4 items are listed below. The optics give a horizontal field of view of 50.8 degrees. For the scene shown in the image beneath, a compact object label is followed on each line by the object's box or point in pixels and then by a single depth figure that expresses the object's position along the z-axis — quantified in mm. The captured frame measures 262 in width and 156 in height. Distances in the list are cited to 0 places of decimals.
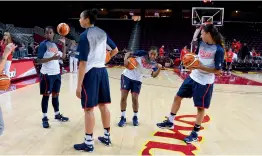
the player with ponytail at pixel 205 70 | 4082
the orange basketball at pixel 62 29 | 5023
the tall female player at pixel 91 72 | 3523
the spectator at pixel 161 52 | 19345
